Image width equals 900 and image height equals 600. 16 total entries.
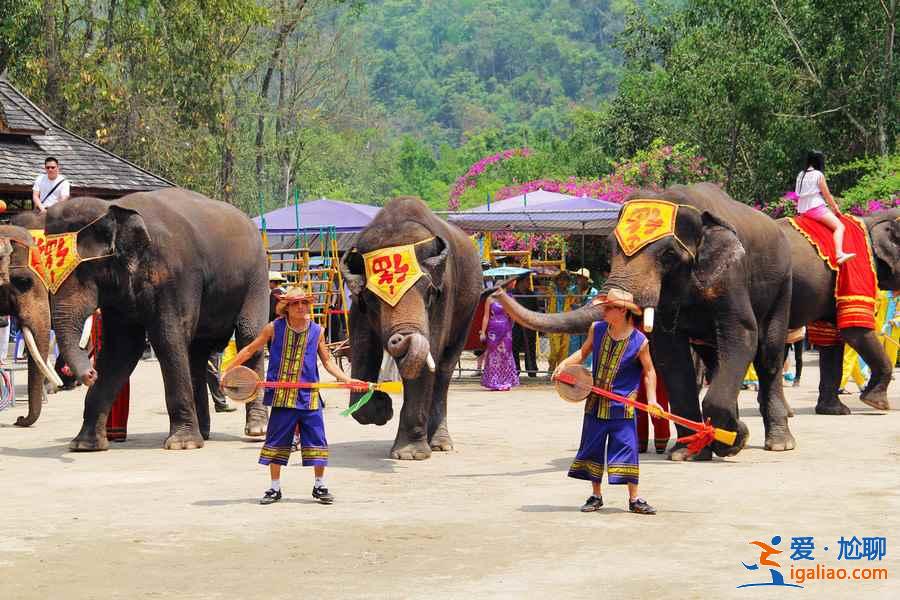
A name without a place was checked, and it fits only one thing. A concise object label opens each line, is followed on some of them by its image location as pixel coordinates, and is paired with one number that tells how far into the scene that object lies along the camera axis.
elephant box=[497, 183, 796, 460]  11.82
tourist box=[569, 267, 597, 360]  21.70
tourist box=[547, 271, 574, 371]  21.91
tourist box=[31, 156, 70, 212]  17.92
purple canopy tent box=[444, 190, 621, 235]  21.25
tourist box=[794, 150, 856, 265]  15.38
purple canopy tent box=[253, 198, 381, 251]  25.19
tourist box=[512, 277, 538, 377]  23.00
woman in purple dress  20.67
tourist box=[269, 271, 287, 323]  20.59
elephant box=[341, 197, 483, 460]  11.95
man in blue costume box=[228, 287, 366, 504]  9.92
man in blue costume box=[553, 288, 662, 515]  9.48
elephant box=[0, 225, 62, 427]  15.19
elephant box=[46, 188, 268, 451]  12.98
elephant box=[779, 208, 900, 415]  14.91
